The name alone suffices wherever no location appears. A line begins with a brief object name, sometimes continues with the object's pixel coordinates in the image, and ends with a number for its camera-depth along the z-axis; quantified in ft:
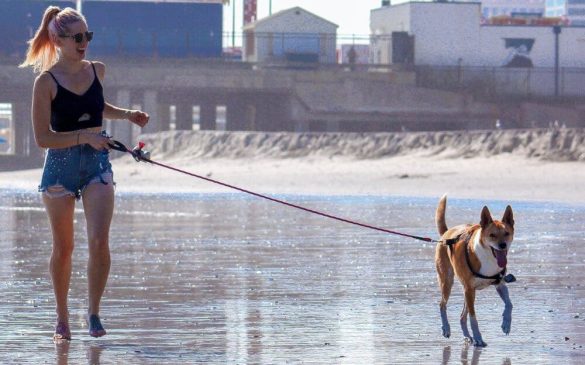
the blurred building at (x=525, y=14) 276.21
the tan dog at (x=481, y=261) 26.02
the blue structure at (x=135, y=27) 223.10
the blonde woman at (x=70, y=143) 25.43
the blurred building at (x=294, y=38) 229.45
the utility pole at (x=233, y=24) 230.48
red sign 325.42
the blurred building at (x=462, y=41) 232.94
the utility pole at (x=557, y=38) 236.22
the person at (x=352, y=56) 226.17
